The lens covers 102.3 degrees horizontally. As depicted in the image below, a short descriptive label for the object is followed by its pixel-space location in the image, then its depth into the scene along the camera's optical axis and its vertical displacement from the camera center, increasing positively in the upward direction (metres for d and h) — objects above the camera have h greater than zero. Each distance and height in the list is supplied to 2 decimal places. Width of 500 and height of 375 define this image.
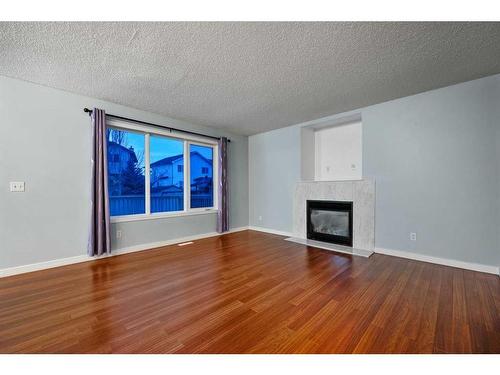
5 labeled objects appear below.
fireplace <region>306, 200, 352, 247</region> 3.65 -0.69
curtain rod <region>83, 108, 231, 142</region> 2.96 +1.10
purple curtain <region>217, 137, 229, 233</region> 4.53 -0.11
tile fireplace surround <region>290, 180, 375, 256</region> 3.35 -0.24
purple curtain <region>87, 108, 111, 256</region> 2.94 -0.09
